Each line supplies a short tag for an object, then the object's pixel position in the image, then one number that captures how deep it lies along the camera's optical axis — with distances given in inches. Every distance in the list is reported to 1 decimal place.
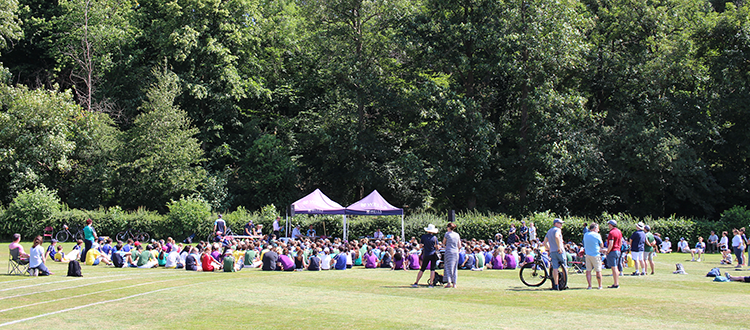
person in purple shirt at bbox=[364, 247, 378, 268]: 839.7
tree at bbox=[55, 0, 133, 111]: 1812.3
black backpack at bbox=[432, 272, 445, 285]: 595.9
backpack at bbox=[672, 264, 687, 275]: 741.3
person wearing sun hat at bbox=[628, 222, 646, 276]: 695.7
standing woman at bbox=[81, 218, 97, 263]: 856.9
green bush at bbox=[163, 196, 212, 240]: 1400.1
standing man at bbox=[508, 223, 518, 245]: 1104.8
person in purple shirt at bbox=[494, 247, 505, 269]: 819.4
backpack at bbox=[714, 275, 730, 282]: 645.9
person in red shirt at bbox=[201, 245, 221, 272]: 784.9
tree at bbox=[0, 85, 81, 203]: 1552.7
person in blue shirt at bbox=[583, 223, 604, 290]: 553.3
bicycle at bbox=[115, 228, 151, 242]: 1429.5
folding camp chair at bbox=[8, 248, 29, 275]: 698.8
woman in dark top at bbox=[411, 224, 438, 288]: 587.5
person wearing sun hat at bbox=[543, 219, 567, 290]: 534.9
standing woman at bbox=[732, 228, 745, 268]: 818.1
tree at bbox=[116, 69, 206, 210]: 1654.8
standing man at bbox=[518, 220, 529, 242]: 1151.1
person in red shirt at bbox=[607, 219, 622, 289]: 574.9
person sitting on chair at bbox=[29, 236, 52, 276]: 673.6
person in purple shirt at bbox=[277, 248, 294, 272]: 794.2
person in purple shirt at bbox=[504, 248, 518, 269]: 822.5
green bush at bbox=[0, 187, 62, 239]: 1413.6
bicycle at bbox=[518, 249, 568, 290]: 555.8
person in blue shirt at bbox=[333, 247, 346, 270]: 815.7
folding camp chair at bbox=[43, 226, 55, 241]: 1391.5
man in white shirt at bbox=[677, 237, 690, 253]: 1166.5
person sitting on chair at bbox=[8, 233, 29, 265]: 698.8
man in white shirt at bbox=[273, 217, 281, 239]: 1269.7
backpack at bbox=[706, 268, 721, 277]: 683.2
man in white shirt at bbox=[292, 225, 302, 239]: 1199.3
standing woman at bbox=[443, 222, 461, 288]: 571.2
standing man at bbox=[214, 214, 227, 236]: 1148.3
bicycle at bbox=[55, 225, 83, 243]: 1393.9
